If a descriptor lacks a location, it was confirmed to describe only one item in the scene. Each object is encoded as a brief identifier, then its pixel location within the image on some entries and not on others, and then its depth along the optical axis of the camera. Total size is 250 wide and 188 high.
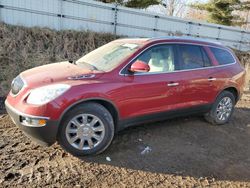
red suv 2.78
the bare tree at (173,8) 21.72
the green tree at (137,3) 10.43
